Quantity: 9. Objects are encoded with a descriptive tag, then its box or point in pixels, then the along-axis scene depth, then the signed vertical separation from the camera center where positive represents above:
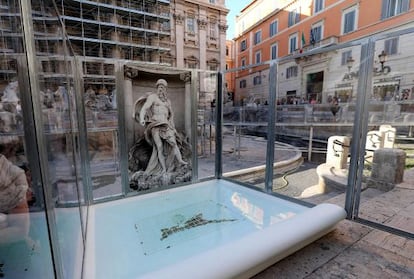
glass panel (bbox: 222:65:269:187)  4.29 -0.63
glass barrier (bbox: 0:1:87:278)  0.88 -0.23
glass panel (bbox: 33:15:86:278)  1.01 -0.22
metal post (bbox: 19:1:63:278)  0.85 -0.03
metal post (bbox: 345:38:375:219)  1.94 -0.18
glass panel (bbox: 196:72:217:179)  3.59 -0.26
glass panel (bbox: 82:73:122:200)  2.61 -0.24
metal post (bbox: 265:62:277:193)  2.68 -0.26
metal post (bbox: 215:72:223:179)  3.48 -0.30
